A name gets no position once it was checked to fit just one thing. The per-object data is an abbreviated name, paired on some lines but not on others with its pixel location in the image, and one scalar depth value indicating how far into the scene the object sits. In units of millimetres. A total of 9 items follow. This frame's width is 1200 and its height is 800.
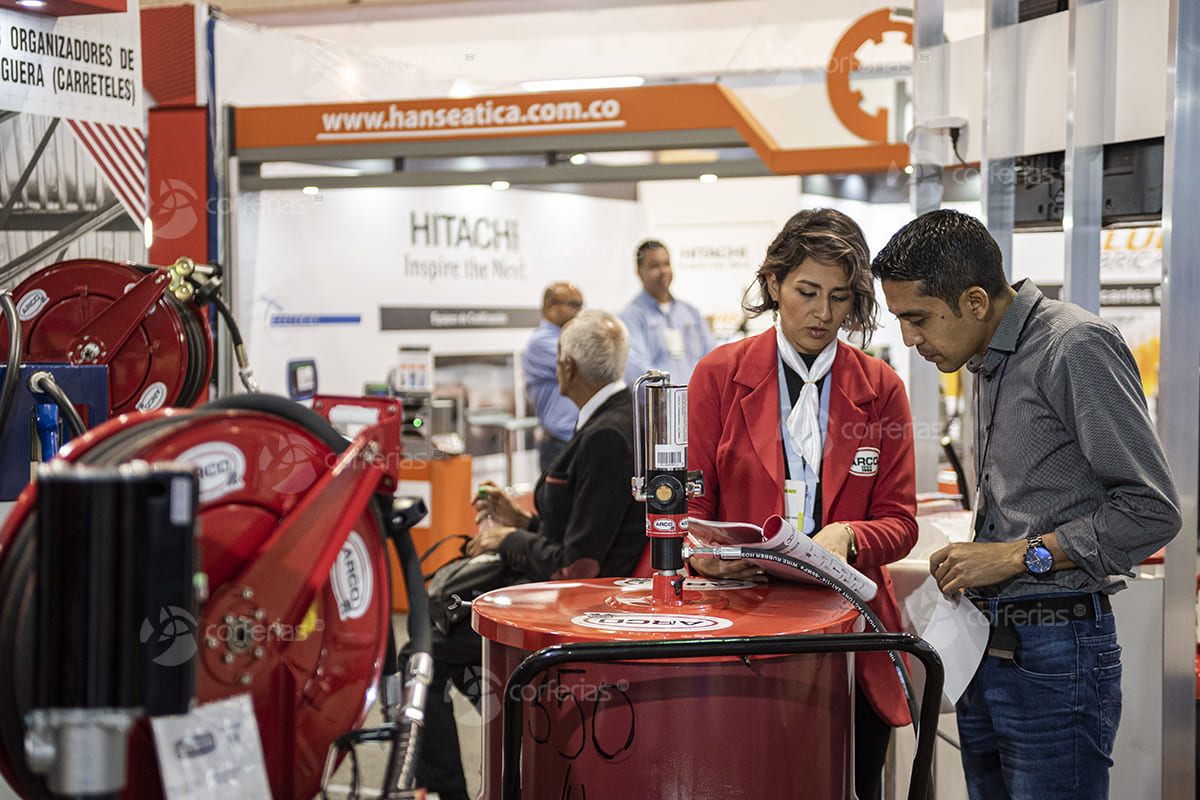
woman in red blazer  2260
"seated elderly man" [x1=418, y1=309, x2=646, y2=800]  2871
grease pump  1918
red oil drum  1735
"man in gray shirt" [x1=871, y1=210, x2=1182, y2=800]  1859
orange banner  5160
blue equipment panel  2320
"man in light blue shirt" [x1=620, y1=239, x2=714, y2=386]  6699
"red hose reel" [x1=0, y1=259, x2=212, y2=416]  2668
